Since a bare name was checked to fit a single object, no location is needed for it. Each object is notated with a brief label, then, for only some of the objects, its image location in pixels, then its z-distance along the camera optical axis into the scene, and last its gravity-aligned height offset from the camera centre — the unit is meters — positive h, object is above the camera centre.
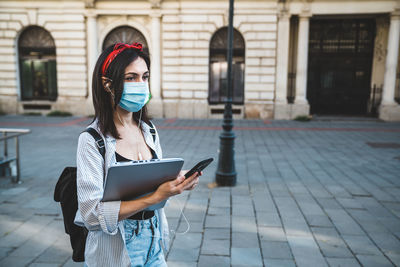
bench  6.56 -1.58
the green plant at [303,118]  16.41 -1.34
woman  1.78 -0.45
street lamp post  6.61 -1.13
